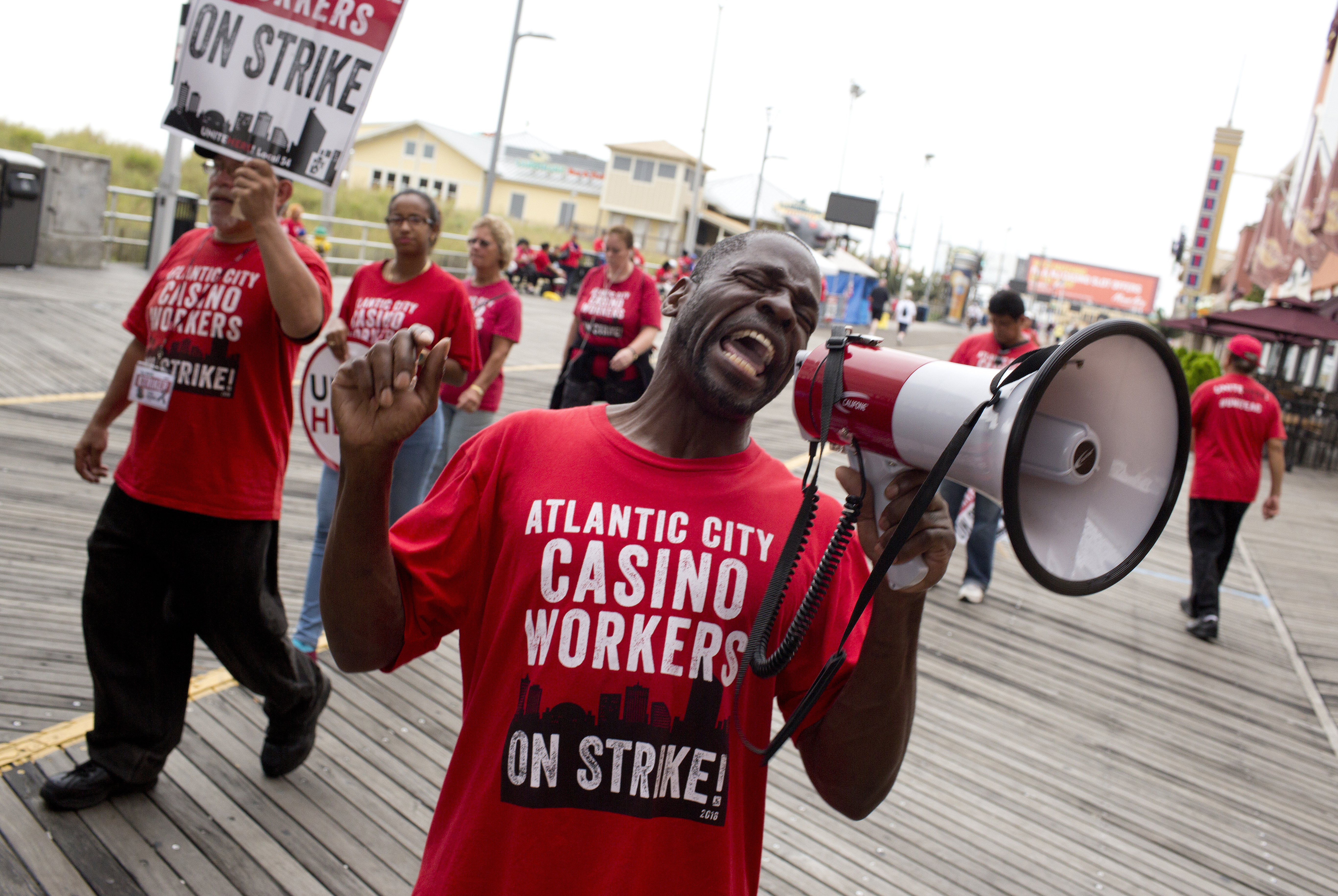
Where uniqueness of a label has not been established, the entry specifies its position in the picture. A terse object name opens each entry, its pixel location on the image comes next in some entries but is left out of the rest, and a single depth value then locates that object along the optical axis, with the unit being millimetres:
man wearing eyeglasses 2863
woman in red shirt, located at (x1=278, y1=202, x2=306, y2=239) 13516
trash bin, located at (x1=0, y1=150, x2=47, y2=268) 12367
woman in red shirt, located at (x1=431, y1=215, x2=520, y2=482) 5324
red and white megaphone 1221
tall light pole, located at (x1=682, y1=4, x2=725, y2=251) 34406
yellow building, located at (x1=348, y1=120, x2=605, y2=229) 57812
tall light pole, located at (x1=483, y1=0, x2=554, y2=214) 19906
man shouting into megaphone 1410
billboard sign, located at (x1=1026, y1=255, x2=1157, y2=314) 86500
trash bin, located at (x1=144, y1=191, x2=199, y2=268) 16391
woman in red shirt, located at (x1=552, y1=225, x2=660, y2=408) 6492
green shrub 15648
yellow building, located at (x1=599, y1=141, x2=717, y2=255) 52844
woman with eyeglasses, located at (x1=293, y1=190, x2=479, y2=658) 4258
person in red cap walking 6543
